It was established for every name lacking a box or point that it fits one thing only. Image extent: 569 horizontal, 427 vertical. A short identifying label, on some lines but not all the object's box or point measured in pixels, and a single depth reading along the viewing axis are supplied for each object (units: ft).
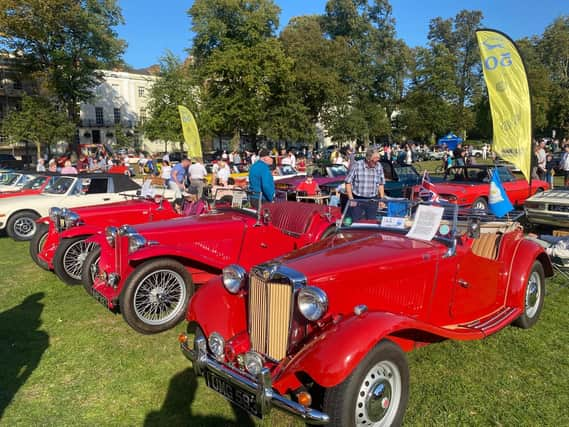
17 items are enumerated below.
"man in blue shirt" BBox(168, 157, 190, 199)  43.50
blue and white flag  18.25
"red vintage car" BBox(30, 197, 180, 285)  22.41
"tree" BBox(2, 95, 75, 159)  101.81
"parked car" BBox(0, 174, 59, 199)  36.24
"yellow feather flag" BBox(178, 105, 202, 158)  41.16
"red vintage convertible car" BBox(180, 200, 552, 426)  9.26
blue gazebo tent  144.15
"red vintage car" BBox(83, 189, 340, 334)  16.81
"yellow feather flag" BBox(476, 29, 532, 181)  22.59
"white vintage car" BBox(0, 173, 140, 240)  33.42
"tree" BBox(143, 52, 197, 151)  111.45
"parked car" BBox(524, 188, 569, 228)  27.76
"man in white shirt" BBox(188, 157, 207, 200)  41.73
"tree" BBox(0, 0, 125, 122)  100.17
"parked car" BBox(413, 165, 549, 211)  35.55
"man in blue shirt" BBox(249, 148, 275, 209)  21.74
